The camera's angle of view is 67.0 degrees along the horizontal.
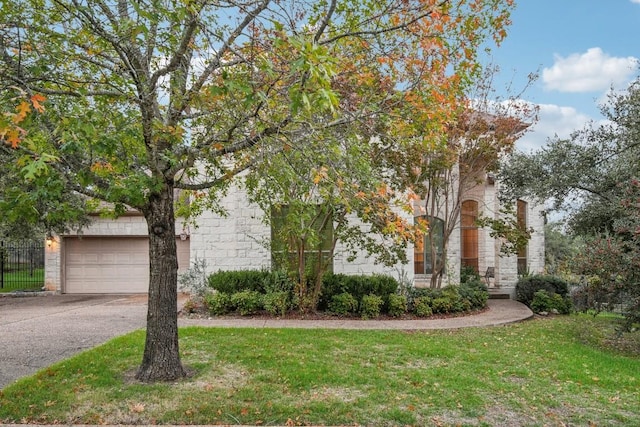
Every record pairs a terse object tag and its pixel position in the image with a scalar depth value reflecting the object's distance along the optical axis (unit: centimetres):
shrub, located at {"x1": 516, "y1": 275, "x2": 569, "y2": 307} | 1349
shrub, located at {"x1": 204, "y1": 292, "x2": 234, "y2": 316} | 1065
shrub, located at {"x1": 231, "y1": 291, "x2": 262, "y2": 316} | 1056
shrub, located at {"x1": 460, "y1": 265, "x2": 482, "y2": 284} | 1591
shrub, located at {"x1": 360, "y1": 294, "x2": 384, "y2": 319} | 1059
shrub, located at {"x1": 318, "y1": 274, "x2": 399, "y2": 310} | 1115
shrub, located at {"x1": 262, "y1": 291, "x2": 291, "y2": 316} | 1046
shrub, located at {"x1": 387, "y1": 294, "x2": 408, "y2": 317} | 1073
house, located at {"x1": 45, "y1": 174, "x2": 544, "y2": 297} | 1648
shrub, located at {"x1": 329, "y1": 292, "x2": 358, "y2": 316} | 1070
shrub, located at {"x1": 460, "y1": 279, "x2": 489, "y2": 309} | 1177
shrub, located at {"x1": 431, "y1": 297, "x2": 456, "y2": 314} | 1107
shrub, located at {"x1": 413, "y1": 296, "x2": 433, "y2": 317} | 1082
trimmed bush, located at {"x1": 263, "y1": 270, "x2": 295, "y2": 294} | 1096
